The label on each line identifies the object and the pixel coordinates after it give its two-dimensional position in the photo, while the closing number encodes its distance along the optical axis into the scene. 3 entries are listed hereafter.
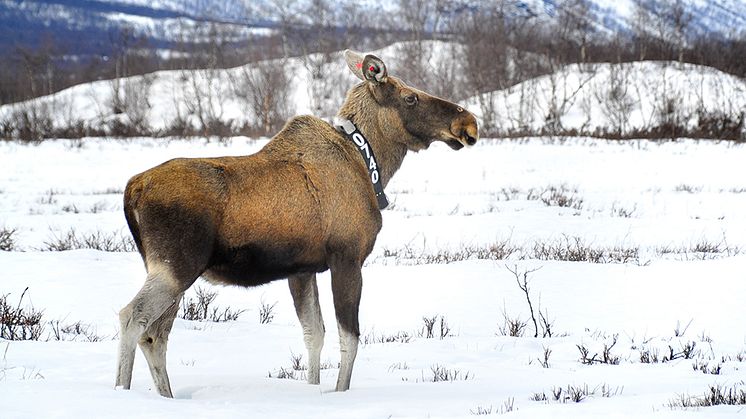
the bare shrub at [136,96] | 105.31
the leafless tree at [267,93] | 92.92
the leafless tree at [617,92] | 81.00
